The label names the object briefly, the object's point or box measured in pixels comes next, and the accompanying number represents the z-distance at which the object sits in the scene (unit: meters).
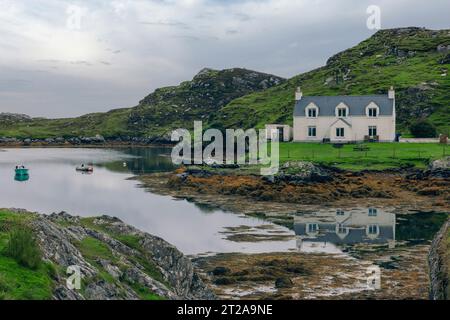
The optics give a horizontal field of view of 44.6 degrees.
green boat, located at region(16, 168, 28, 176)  97.31
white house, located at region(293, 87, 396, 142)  112.06
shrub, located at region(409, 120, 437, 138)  114.19
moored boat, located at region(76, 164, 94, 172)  111.06
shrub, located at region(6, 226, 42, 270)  19.06
